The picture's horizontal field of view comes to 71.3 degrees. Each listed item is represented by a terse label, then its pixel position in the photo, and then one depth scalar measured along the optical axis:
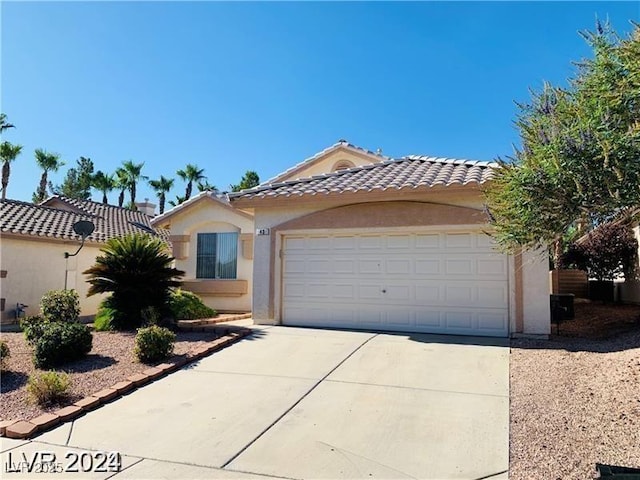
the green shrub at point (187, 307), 12.27
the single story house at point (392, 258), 10.06
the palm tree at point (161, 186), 45.75
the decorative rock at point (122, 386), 6.56
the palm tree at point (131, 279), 11.15
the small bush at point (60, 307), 11.61
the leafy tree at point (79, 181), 49.91
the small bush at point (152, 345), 7.92
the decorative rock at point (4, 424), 5.26
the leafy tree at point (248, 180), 38.84
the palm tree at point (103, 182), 45.34
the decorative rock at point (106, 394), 6.24
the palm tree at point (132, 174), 44.38
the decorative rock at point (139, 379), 6.87
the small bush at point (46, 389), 6.00
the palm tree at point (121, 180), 44.28
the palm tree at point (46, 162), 39.66
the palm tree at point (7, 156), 33.97
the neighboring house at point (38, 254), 14.80
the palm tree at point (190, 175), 44.20
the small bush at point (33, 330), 8.29
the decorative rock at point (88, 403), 5.94
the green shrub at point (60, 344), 7.70
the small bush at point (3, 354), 7.58
